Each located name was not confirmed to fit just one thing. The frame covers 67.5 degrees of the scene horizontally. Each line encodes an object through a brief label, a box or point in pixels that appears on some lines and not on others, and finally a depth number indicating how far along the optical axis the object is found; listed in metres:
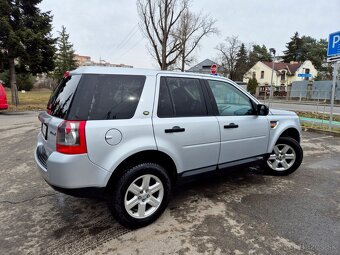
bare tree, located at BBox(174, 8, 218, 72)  25.91
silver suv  2.54
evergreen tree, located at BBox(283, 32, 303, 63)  68.56
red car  11.80
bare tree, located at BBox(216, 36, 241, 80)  53.88
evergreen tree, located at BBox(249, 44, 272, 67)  69.00
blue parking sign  8.52
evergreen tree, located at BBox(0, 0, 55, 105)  15.59
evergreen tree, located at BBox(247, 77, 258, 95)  46.03
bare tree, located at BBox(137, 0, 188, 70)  23.73
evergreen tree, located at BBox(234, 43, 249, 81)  54.94
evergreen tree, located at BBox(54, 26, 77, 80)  58.84
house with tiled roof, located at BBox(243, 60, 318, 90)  55.97
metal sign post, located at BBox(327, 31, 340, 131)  8.54
